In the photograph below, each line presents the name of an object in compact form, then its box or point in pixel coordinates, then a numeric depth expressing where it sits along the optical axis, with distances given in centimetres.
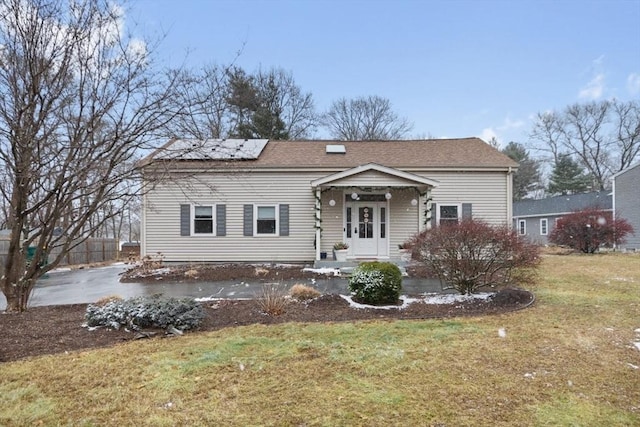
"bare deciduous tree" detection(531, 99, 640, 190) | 4053
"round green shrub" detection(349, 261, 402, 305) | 713
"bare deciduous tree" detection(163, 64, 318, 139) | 2830
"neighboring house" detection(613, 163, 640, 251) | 2344
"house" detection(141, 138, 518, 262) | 1506
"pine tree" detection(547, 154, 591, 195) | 4059
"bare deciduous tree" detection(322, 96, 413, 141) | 3459
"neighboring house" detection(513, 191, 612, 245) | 2864
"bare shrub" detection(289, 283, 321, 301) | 754
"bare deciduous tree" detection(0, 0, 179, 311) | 586
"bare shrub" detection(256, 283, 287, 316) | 647
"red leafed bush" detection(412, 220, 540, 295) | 725
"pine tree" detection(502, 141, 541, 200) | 4475
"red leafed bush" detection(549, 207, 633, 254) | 1958
